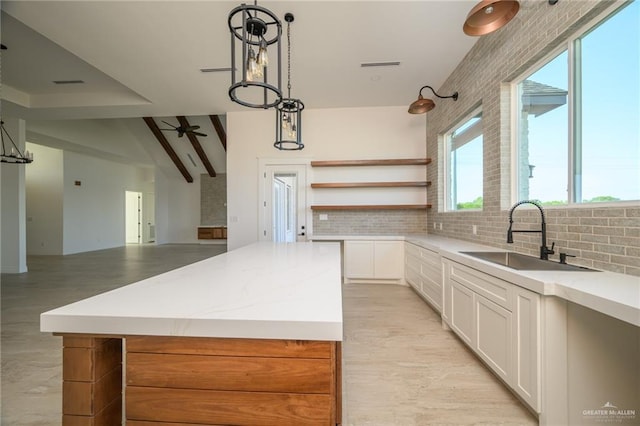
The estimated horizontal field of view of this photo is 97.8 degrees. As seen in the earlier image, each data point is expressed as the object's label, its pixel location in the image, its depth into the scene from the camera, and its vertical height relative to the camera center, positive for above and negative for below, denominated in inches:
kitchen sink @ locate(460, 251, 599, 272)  69.2 -14.4
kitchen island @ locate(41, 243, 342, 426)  33.9 -18.7
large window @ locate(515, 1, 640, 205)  62.5 +25.4
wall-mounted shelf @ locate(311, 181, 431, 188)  189.9 +20.0
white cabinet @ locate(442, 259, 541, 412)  59.5 -29.2
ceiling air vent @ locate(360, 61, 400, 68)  142.5 +76.8
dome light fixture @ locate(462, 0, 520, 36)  69.3 +51.6
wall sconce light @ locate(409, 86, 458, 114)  133.2 +51.9
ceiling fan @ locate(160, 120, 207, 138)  273.8 +84.0
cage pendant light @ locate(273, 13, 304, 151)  93.9 +33.8
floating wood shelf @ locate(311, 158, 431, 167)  191.0 +35.3
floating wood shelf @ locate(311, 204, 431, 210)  188.7 +4.4
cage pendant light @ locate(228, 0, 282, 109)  52.6 +32.7
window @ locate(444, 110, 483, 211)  131.6 +26.3
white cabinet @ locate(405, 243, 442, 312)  118.0 -29.2
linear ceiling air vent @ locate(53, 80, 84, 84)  179.8 +85.5
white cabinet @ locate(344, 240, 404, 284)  175.5 -30.2
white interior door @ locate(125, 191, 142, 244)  451.8 -8.9
